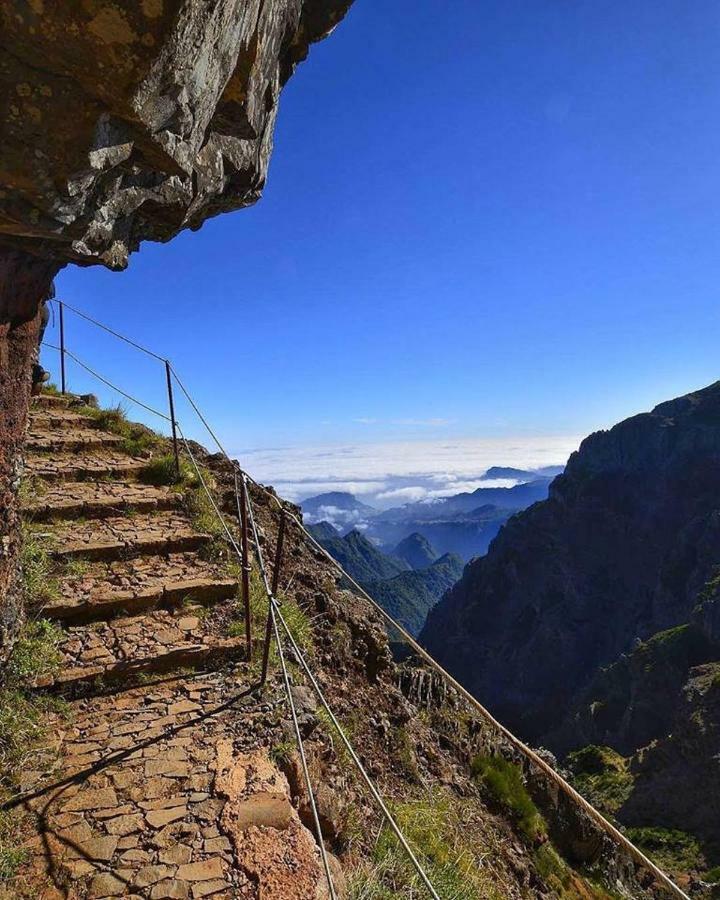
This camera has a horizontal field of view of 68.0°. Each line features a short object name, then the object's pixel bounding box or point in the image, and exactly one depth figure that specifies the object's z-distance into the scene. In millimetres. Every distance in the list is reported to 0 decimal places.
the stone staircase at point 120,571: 6035
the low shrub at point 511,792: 7965
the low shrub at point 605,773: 54156
